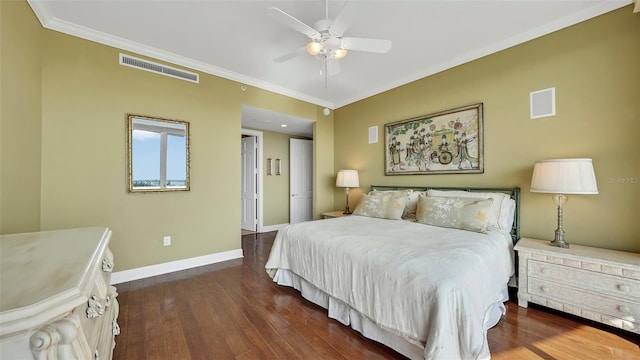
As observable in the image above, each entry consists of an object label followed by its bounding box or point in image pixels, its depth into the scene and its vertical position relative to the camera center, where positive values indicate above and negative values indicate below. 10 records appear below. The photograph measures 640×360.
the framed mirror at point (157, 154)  2.92 +0.35
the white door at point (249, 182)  5.55 -0.02
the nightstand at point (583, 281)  1.81 -0.83
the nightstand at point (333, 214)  4.28 -0.60
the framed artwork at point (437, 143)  3.07 +0.53
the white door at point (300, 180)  5.95 +0.03
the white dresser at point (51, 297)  0.59 -0.31
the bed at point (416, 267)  1.38 -0.63
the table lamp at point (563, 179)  2.04 +0.01
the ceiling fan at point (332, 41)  2.07 +1.25
